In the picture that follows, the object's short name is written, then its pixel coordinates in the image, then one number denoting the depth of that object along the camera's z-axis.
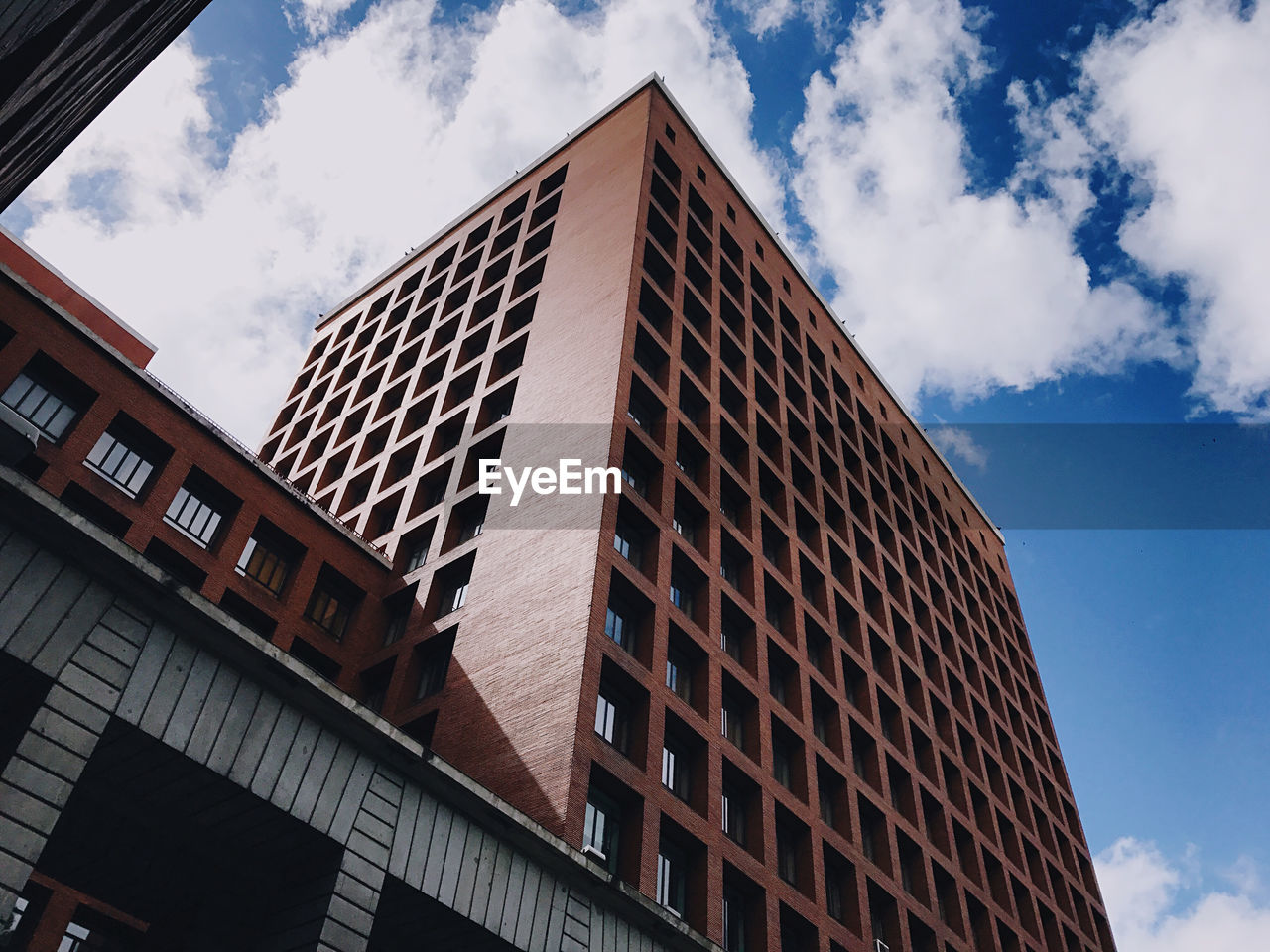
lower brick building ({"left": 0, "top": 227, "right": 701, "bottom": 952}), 16.17
